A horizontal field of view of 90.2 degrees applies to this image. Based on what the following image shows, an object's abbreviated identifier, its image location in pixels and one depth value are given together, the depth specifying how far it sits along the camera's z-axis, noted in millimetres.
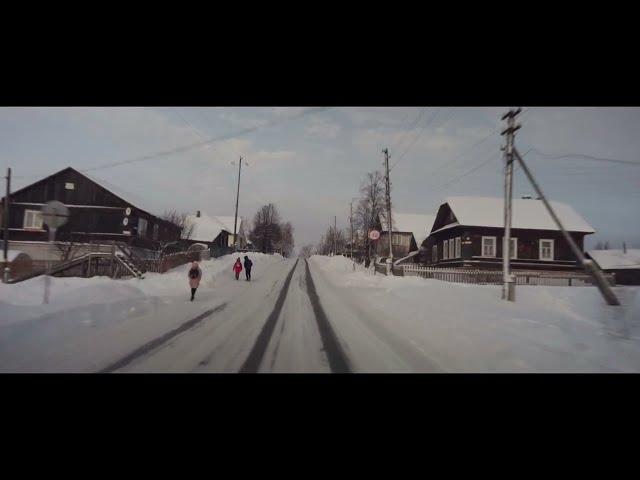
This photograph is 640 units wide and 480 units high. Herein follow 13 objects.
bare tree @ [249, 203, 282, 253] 74250
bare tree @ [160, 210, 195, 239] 38050
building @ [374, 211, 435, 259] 58688
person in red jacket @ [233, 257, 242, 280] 20867
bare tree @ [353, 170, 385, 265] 41344
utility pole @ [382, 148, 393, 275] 22772
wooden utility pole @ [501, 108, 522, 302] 11995
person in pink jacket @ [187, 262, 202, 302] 12327
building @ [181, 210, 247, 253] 53044
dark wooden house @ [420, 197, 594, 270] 26844
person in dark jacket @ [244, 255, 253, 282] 20470
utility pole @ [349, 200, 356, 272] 52231
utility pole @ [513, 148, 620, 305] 7383
